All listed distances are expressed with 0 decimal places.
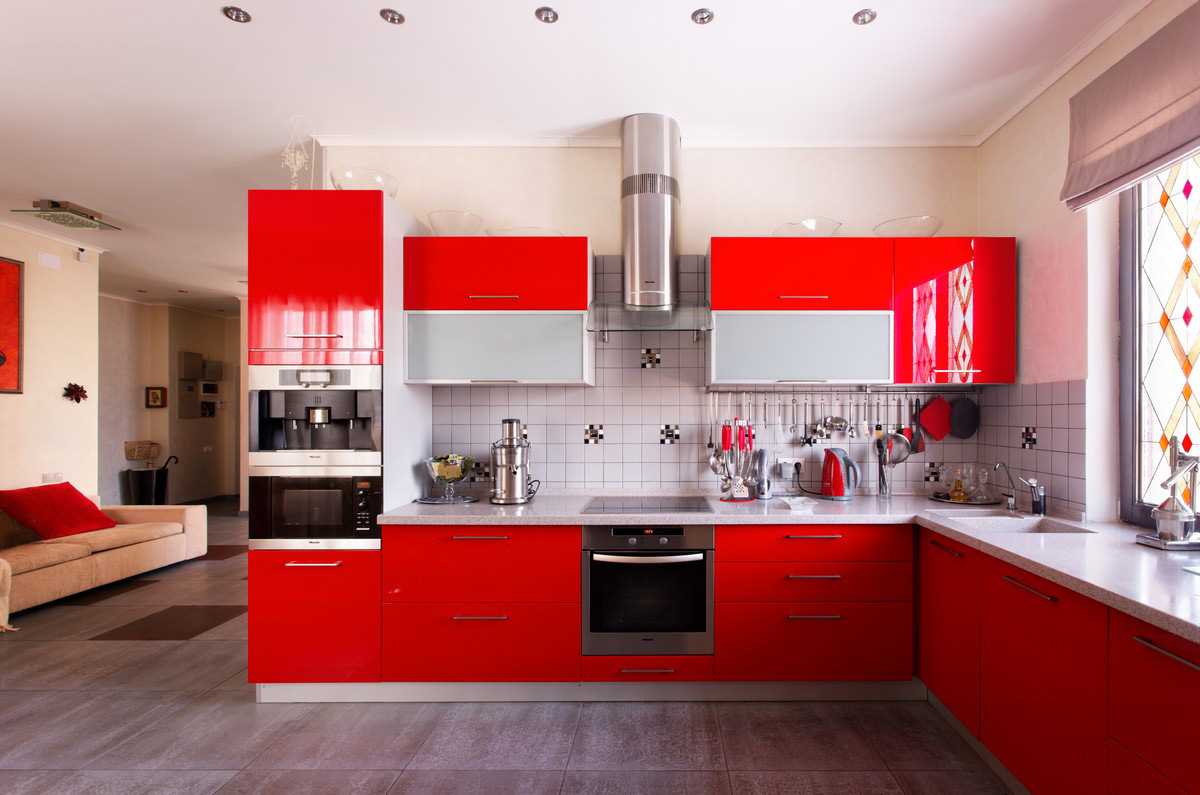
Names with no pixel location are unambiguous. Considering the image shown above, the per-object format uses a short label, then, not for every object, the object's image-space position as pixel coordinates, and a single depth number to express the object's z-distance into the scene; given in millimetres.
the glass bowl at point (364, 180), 2891
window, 2082
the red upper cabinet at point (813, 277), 2801
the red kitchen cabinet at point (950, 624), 2154
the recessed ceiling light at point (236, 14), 2170
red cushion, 4176
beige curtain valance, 1809
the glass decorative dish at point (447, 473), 2898
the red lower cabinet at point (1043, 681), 1581
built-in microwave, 2572
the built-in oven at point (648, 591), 2561
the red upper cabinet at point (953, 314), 2793
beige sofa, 3756
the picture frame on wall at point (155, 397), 7691
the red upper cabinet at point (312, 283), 2574
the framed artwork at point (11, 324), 4574
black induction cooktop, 2646
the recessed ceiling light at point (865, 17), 2184
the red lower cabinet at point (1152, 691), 1301
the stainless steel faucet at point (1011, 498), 2662
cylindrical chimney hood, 2814
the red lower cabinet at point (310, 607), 2576
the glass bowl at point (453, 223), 3002
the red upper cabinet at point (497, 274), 2805
